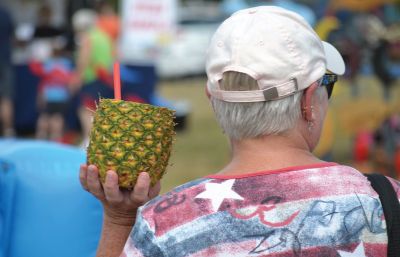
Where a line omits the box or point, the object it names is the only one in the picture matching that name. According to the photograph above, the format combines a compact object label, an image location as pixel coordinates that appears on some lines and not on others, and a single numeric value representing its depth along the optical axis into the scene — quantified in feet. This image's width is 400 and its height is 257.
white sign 56.96
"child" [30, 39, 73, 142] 52.98
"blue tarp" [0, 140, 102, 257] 14.21
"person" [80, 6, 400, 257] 9.15
